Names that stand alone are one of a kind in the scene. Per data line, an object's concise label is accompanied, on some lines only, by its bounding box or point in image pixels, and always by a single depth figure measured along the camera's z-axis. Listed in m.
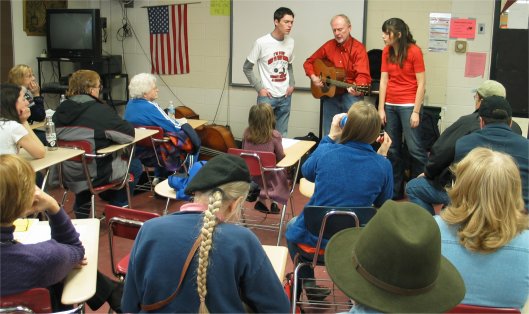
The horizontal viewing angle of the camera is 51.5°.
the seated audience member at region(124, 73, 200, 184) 4.55
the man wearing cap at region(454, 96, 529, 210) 2.88
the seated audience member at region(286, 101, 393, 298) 2.61
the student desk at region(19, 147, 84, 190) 3.30
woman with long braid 1.54
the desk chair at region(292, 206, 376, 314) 2.51
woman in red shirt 4.83
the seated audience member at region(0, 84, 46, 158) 3.23
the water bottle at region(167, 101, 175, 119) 5.03
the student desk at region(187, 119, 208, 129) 5.09
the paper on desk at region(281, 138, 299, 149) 4.34
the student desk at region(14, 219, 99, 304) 1.87
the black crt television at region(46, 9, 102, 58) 6.29
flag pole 6.72
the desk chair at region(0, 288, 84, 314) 1.75
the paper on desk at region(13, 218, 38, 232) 2.27
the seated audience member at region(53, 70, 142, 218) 3.87
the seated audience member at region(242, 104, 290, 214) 3.92
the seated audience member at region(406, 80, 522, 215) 3.28
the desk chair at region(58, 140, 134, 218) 3.81
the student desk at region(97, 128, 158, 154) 3.88
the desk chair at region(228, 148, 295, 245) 3.72
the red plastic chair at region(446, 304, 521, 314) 1.70
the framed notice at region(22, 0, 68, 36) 6.35
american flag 6.72
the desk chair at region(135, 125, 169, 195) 4.50
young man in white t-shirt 5.45
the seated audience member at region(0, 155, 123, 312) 1.72
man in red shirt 5.25
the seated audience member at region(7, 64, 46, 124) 4.60
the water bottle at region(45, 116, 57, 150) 3.66
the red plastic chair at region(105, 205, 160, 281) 2.43
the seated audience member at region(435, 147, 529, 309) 1.75
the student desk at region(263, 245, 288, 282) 2.08
